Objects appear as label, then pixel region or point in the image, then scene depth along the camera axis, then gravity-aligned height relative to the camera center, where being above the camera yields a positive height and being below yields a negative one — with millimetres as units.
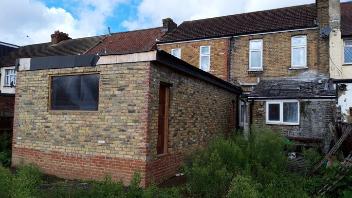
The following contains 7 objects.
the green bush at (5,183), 4293 -987
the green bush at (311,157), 10032 -1347
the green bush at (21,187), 4047 -1021
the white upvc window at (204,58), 20344 +3416
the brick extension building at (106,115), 8031 -94
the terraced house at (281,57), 15625 +3215
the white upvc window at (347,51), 17234 +3360
